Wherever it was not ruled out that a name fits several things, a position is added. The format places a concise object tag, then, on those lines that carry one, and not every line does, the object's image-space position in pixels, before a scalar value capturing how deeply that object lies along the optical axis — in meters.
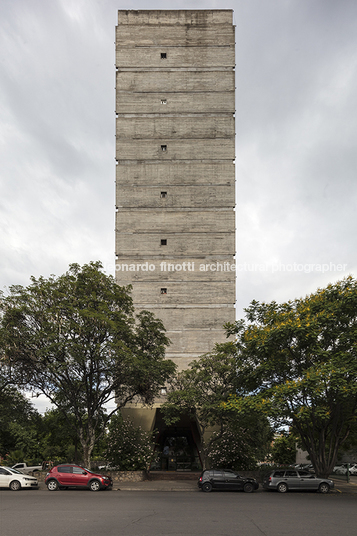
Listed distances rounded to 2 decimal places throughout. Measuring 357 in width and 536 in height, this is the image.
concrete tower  43.16
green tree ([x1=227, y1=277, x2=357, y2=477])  22.86
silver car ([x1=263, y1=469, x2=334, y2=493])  25.05
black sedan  25.12
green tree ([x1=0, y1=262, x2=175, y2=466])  27.45
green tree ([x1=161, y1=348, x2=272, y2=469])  29.53
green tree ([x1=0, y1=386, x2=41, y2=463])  32.53
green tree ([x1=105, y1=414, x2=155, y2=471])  30.82
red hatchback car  24.62
